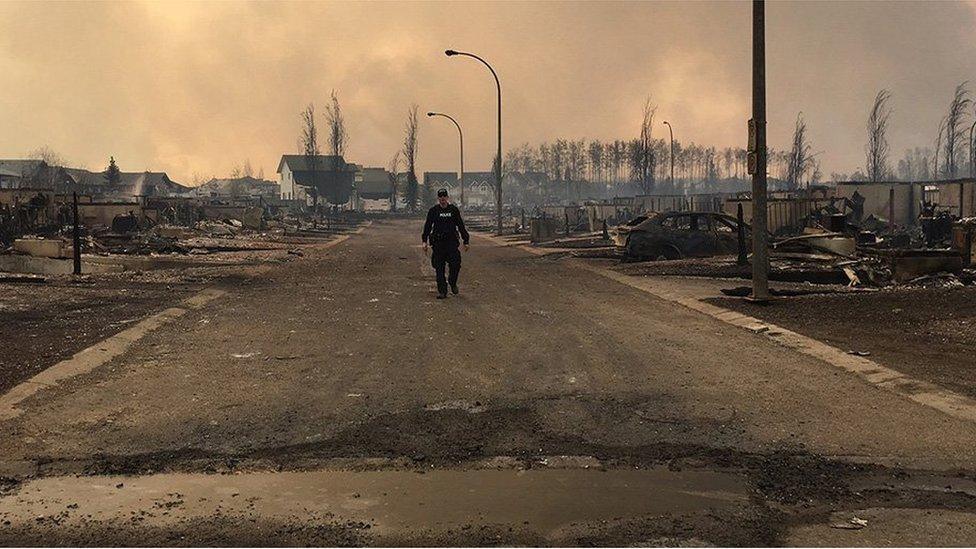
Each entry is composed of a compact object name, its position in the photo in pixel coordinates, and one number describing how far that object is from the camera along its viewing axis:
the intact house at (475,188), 174.12
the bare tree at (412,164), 98.44
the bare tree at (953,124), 70.06
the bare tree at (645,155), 79.94
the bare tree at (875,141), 73.75
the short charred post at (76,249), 16.47
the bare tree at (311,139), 92.61
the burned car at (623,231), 21.45
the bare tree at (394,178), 117.82
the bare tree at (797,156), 80.94
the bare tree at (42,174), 89.12
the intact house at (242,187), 152.41
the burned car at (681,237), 20.75
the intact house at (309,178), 118.28
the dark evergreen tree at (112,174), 105.19
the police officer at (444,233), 13.23
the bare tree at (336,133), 96.56
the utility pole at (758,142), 11.84
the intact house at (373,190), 139.88
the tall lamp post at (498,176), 40.91
